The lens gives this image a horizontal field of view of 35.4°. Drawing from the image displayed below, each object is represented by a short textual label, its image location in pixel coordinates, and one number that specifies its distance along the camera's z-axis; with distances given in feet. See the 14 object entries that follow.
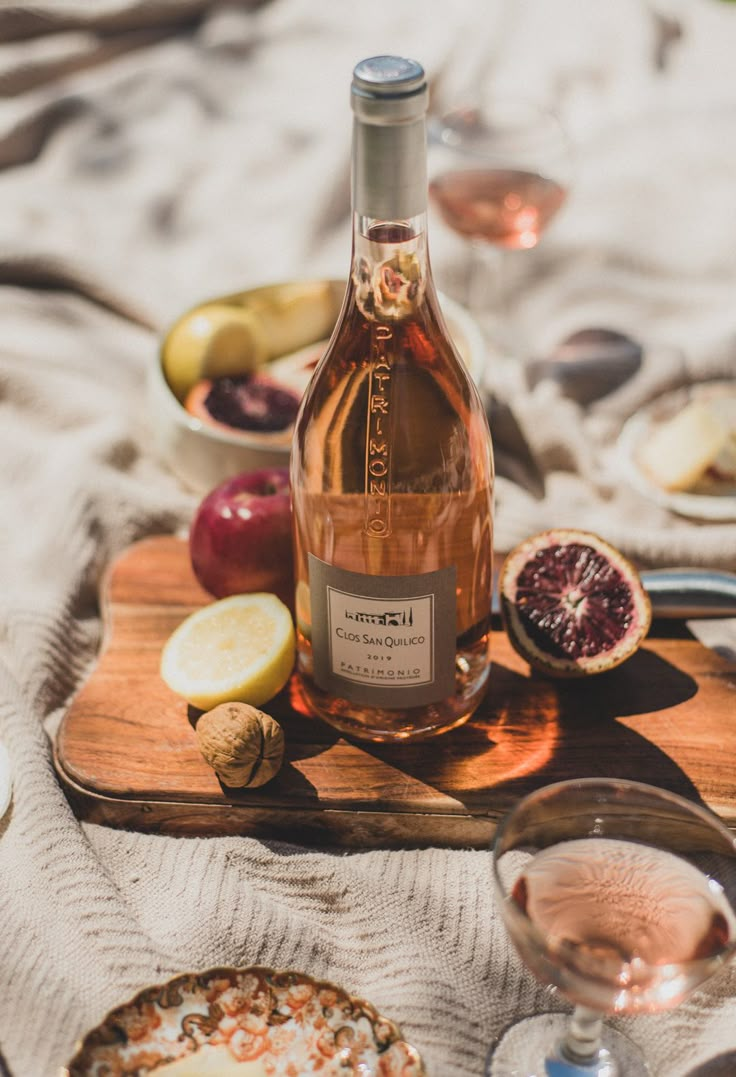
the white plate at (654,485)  5.52
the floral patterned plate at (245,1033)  3.06
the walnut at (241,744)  3.83
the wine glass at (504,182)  6.59
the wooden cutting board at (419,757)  3.95
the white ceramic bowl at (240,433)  5.41
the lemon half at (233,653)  4.09
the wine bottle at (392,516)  3.83
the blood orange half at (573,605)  4.22
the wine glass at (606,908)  2.80
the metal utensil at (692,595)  4.60
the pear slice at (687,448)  5.56
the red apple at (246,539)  4.55
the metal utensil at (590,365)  6.40
